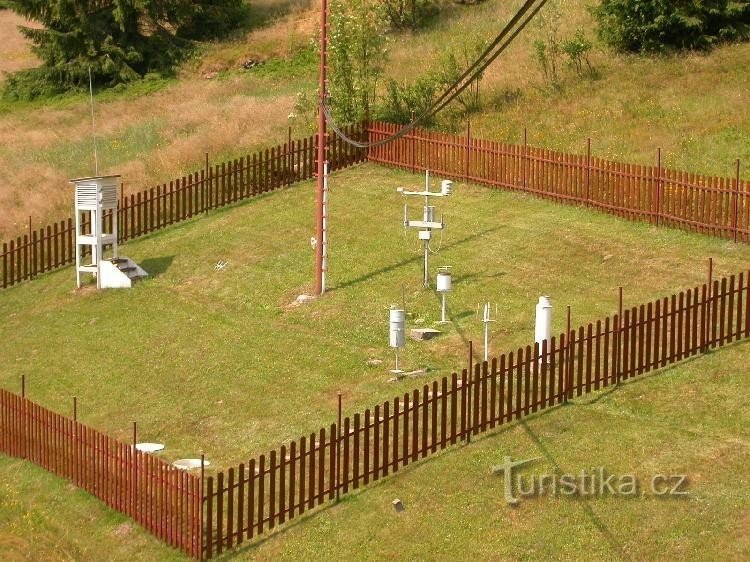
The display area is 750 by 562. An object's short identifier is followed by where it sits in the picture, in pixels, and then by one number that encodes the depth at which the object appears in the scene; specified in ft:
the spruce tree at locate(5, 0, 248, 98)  156.97
